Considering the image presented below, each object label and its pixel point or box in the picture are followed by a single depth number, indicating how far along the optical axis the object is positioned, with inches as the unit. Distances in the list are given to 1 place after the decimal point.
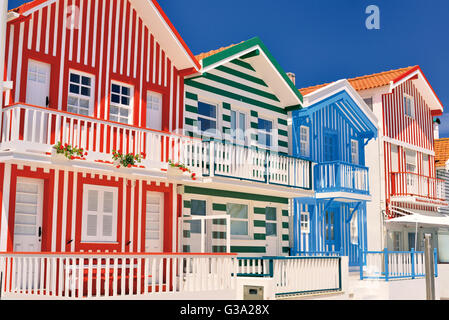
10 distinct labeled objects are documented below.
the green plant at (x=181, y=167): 661.7
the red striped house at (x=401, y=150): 1120.2
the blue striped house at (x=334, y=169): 909.2
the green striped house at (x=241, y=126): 751.1
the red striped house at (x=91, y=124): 569.0
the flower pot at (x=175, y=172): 661.3
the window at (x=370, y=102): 1151.0
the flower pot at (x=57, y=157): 559.8
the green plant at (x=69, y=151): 559.5
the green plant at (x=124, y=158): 605.6
